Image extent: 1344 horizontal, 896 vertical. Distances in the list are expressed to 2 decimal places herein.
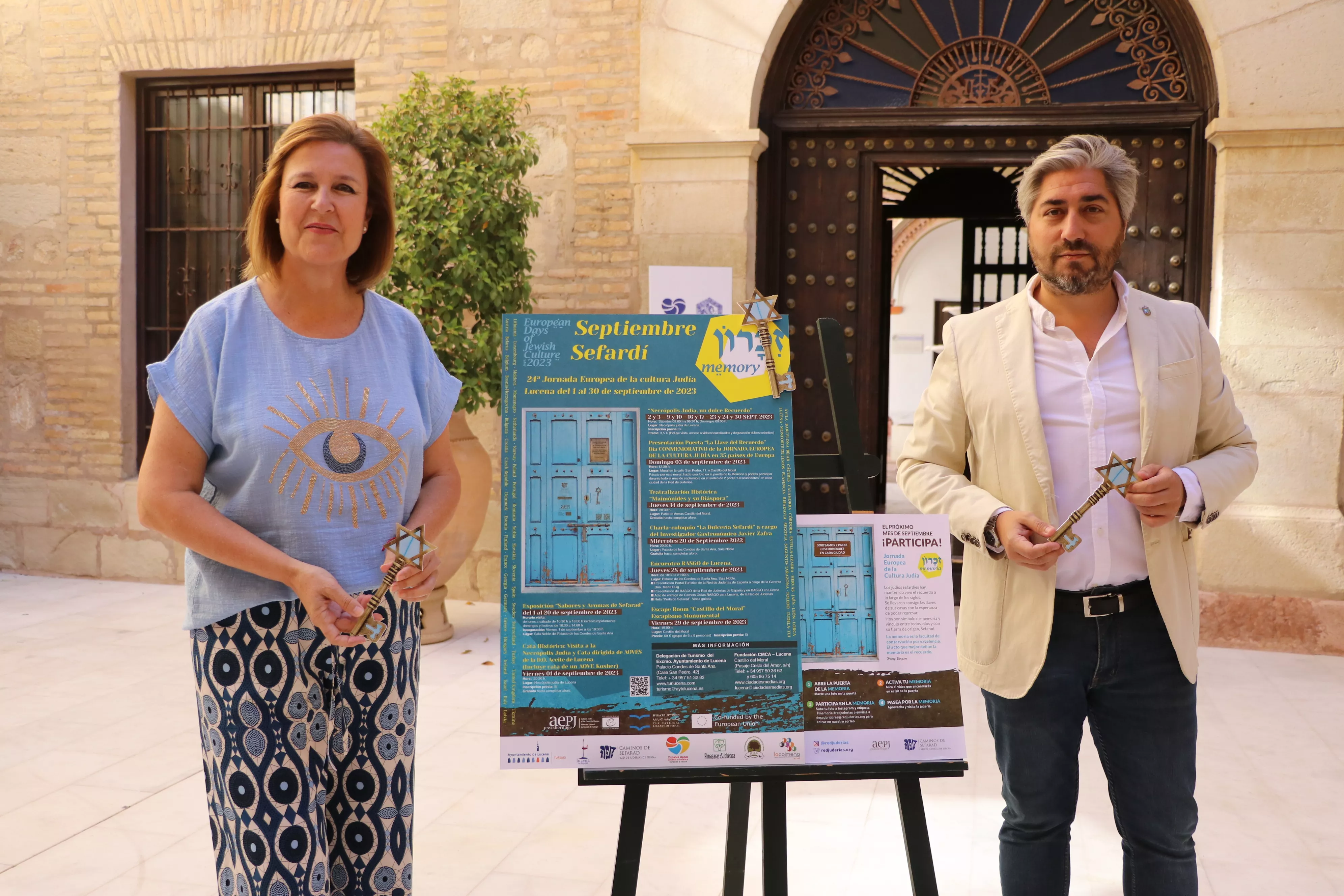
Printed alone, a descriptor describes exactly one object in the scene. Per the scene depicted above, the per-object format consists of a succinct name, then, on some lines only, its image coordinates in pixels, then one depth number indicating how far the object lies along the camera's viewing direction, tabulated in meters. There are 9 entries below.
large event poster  2.02
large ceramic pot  5.88
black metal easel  2.01
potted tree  5.64
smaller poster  2.06
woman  1.86
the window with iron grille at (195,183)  7.21
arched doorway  6.00
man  2.19
